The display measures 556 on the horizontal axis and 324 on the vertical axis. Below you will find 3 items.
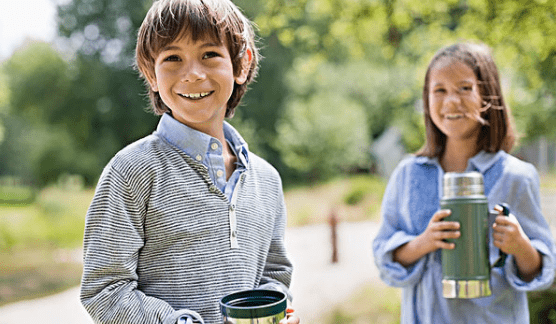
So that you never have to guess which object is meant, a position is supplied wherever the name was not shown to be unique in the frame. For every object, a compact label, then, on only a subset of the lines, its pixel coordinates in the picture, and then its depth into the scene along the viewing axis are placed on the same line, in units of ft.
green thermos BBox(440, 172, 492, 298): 4.13
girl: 4.79
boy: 3.25
